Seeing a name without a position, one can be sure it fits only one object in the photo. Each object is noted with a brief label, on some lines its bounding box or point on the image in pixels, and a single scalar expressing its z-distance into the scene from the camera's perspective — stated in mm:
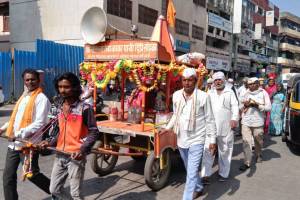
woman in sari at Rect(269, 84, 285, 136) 8297
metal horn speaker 4368
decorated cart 3955
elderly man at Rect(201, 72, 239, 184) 4388
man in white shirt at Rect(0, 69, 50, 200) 2874
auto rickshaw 6139
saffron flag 5766
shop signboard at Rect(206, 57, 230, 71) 26966
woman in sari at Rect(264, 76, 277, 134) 8344
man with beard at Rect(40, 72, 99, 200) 2599
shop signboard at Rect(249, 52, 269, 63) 37603
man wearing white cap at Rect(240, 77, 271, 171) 5003
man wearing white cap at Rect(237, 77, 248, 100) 8265
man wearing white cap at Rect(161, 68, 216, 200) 3248
